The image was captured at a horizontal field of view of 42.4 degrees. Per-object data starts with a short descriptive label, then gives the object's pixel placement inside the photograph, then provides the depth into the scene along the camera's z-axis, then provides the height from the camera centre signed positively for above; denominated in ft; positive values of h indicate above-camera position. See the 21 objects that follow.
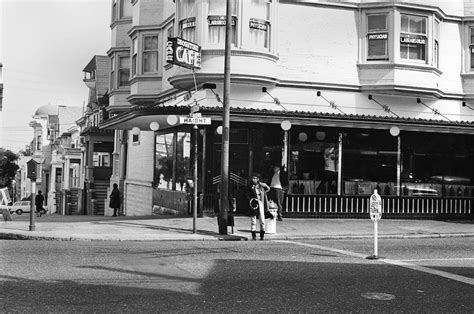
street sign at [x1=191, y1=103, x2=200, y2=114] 54.17 +6.55
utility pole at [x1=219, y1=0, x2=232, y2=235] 52.65 +3.51
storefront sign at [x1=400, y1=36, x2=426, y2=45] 72.95 +17.52
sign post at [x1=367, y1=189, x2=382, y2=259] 41.27 -1.44
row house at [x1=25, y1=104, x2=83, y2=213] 192.18 +12.19
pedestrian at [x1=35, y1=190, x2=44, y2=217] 117.19 -4.65
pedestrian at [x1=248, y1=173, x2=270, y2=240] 51.37 -1.75
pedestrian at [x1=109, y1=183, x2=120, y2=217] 96.43 -3.09
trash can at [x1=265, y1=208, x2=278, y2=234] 54.49 -3.71
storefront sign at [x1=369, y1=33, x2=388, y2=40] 73.05 +17.94
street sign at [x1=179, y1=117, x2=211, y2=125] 52.80 +5.34
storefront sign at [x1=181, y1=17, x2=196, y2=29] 70.40 +18.47
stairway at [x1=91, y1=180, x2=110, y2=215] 120.98 -3.00
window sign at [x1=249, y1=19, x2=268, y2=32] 69.31 +18.08
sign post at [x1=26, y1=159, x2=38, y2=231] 52.65 -0.02
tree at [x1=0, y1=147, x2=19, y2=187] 271.84 +5.32
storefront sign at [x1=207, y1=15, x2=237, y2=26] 68.69 +18.27
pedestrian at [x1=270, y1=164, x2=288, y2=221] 64.69 -0.58
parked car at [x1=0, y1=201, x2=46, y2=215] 154.61 -7.52
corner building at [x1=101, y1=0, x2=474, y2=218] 68.33 +9.45
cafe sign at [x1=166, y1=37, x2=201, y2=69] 55.01 +11.90
